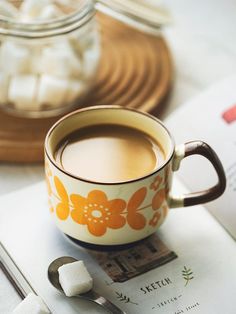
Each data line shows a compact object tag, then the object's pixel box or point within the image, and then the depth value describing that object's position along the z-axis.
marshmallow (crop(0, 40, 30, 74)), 1.02
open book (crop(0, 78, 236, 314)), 0.78
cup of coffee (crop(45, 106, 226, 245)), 0.78
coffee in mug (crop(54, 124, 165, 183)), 0.82
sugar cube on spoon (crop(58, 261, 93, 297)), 0.77
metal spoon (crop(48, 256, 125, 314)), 0.76
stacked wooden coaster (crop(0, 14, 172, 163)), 1.02
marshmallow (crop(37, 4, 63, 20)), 1.04
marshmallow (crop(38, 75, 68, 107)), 1.03
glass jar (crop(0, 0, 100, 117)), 1.01
